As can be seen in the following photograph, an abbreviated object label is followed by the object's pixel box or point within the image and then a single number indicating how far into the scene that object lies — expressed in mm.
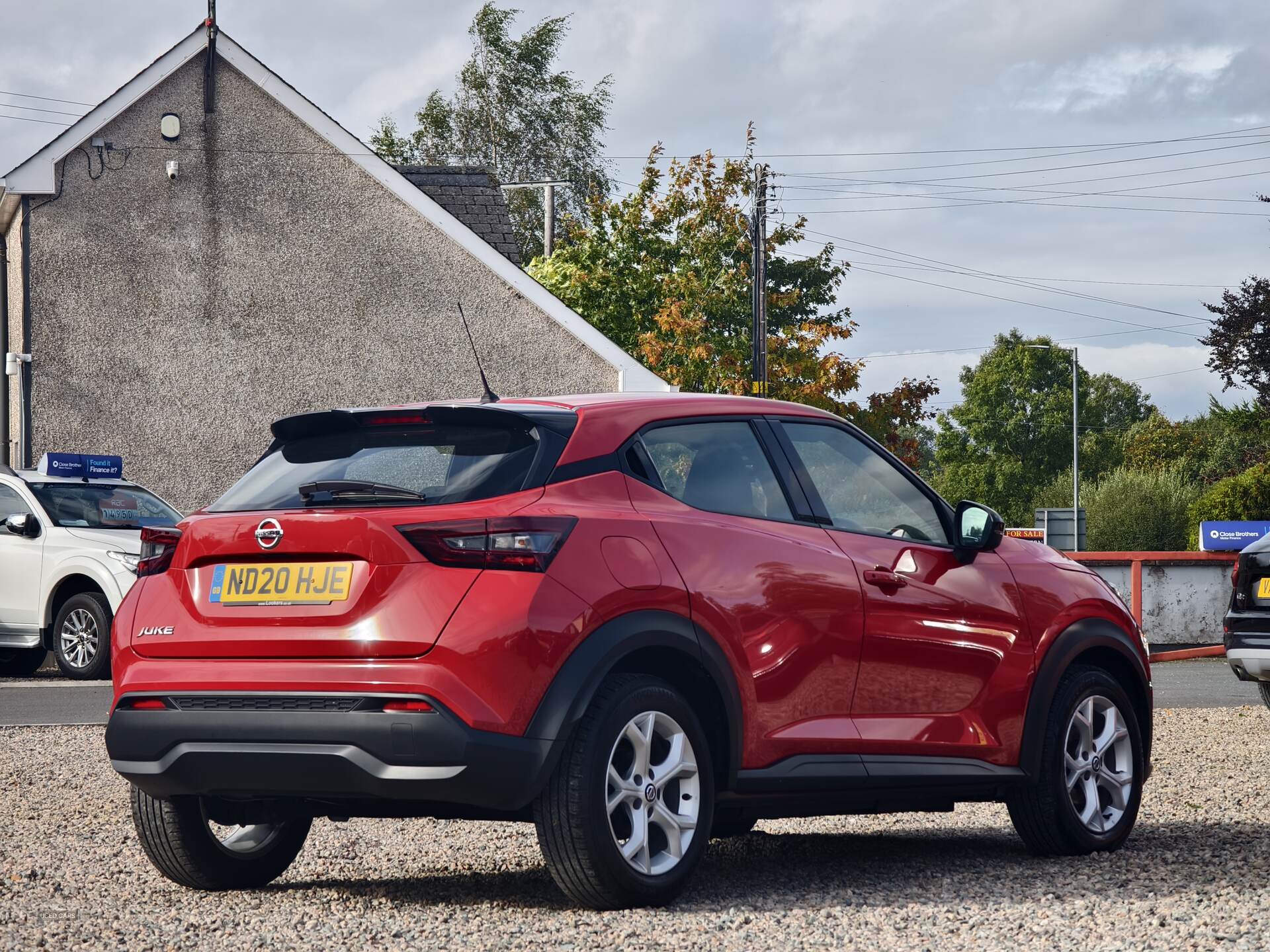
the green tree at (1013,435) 98750
